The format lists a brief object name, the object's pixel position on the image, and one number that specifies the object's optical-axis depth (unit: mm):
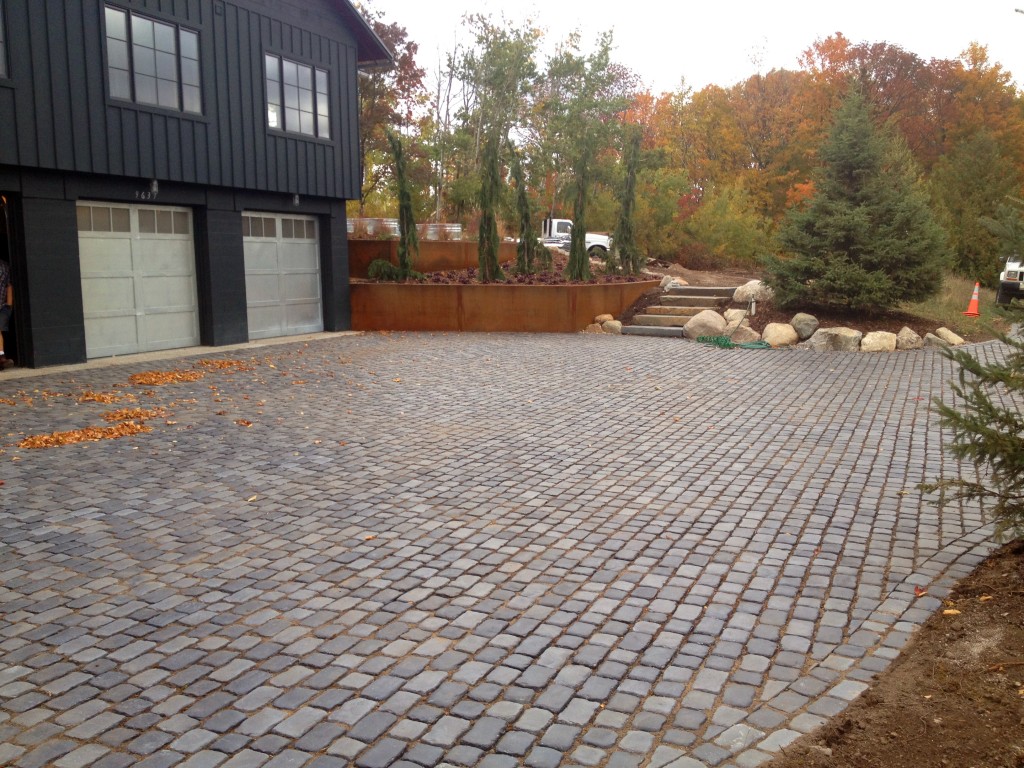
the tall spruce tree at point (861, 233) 16969
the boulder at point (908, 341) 16375
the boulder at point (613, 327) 19203
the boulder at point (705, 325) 17938
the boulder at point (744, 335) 17391
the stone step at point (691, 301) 19953
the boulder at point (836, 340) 16359
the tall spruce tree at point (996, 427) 4359
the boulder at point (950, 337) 16438
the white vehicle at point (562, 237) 31584
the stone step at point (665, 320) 19156
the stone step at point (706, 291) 20312
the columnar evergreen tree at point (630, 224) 21203
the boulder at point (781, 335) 17031
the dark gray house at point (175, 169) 13180
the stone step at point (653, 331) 18678
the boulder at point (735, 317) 18062
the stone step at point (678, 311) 19531
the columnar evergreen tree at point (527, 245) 20609
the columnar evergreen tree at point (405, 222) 19453
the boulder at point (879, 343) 16156
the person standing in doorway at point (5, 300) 13195
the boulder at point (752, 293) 19281
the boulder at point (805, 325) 17242
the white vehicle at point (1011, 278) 20819
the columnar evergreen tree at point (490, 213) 19516
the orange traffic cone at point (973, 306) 20250
